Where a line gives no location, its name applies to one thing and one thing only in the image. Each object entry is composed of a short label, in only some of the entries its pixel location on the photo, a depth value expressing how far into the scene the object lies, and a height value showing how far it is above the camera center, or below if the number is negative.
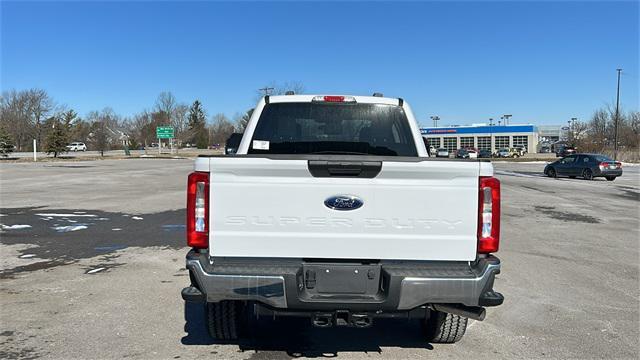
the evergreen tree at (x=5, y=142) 47.32 +0.49
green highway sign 73.25 +2.48
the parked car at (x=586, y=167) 26.20 -0.86
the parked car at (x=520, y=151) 77.25 +0.04
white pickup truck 3.19 -0.56
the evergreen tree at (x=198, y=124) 114.88 +6.12
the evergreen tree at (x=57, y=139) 51.38 +0.94
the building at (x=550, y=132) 134.45 +5.22
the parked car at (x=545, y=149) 100.29 +0.50
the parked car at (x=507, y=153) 74.82 -0.28
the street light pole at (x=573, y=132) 78.22 +3.17
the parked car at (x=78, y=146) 86.61 +0.29
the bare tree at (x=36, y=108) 84.06 +6.81
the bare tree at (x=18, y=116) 83.06 +5.32
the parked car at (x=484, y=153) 71.29 -0.31
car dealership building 99.12 +3.04
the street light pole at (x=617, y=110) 50.94 +4.52
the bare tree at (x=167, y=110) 86.38 +6.79
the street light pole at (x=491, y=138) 100.10 +2.65
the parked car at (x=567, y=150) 62.92 +0.20
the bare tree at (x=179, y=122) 87.56 +4.75
